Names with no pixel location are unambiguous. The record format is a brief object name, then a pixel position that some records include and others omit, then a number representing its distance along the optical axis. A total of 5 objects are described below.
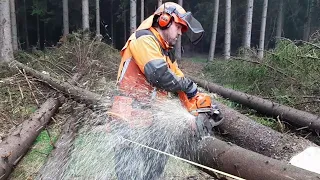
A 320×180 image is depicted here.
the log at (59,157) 3.73
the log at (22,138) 3.77
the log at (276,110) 4.72
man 2.67
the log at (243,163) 2.29
